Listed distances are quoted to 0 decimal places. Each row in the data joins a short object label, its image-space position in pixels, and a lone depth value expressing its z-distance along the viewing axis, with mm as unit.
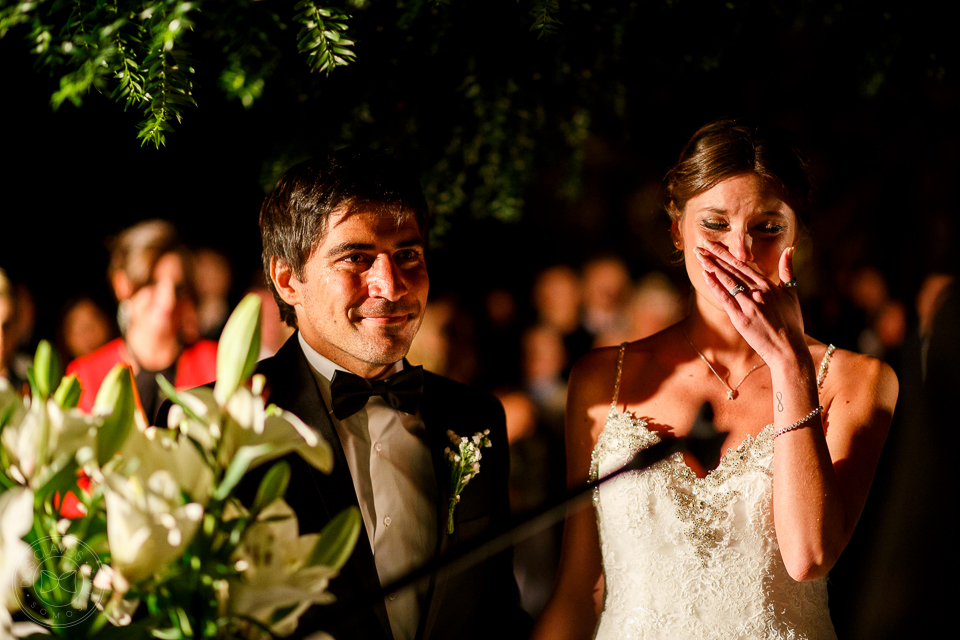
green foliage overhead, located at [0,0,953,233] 2661
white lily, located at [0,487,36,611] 1929
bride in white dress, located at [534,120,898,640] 2437
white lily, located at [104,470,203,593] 1991
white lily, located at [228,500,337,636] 2072
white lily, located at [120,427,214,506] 2081
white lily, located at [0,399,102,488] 2070
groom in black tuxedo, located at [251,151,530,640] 2441
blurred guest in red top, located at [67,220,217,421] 3211
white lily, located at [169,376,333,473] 2080
